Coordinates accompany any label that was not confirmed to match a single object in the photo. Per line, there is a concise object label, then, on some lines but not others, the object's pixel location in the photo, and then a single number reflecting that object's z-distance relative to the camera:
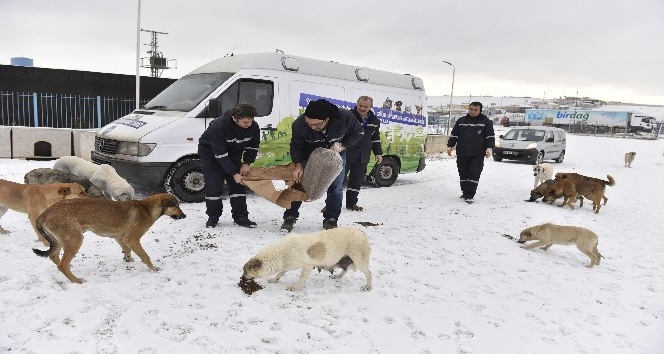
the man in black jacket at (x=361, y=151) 7.05
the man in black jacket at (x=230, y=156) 5.32
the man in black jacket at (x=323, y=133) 4.89
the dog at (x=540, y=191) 8.97
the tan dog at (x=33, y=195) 4.55
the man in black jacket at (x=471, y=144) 8.18
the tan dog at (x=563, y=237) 5.41
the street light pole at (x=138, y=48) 16.93
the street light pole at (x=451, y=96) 36.03
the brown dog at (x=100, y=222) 3.60
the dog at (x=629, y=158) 18.98
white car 18.05
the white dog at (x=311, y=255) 3.79
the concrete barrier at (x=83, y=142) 11.63
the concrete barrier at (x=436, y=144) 21.75
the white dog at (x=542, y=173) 10.45
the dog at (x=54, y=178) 6.01
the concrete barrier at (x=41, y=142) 11.52
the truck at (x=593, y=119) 49.97
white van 6.79
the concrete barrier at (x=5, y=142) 11.31
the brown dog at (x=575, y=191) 8.64
